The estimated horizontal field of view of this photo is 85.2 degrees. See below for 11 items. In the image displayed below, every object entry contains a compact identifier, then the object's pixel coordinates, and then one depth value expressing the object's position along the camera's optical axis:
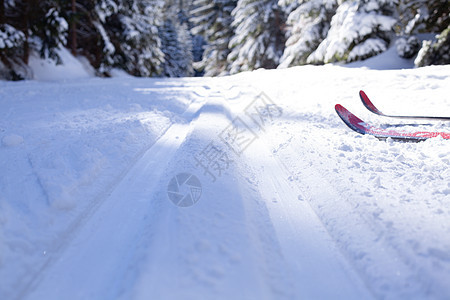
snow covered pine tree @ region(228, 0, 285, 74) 16.83
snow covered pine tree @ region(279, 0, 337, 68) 11.17
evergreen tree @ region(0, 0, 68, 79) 9.23
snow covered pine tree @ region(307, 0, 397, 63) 8.07
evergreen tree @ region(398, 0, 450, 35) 7.42
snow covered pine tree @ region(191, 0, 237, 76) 22.05
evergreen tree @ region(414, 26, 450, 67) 6.68
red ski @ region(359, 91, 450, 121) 4.31
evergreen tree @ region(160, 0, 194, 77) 28.52
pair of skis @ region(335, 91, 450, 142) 3.12
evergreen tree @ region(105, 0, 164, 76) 13.67
